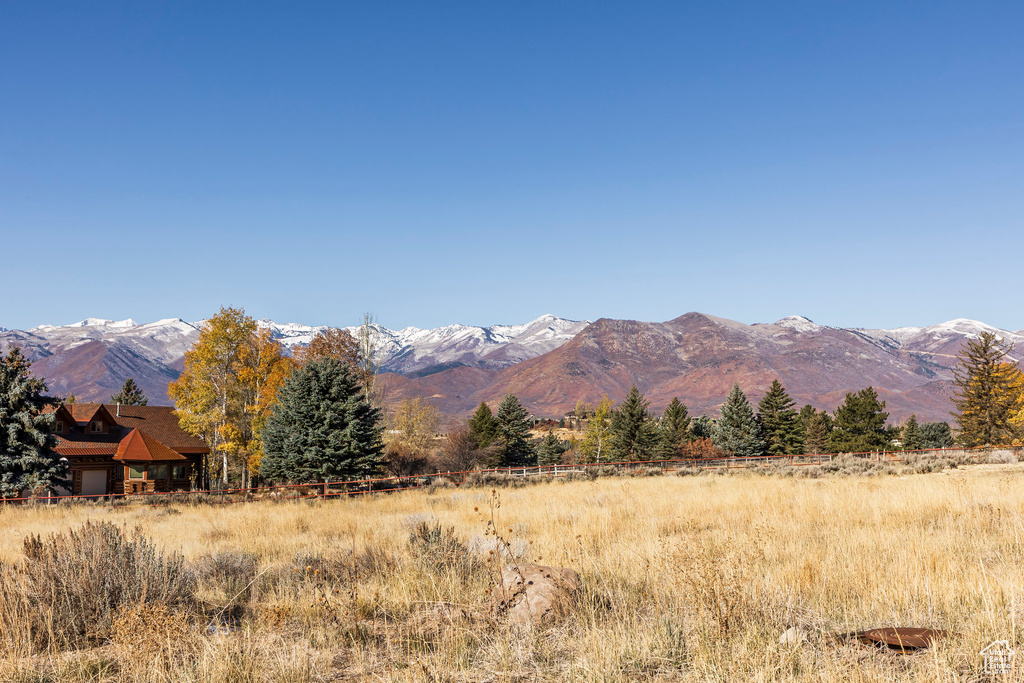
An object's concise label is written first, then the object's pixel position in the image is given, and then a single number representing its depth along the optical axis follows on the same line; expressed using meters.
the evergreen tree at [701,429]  83.45
